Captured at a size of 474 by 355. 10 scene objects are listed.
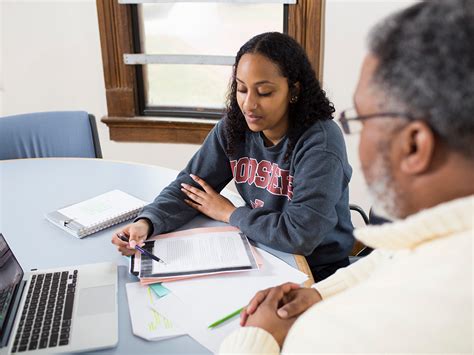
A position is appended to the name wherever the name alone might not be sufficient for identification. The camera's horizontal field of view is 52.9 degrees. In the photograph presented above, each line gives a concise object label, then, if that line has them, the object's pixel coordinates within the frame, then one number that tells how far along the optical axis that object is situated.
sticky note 1.05
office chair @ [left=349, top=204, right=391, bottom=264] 1.46
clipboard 1.10
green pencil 0.95
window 2.48
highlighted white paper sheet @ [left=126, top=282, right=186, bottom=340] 0.94
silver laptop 0.91
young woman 1.25
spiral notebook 1.36
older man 0.56
